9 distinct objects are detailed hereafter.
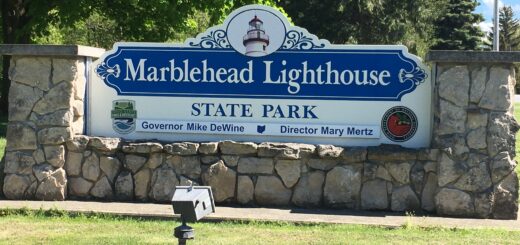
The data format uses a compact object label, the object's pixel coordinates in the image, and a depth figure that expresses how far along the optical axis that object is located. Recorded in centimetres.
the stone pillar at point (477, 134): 717
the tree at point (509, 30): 7738
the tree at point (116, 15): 1806
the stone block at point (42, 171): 790
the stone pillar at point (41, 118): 788
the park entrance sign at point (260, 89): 764
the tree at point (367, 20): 3556
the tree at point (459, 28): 5428
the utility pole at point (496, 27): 2258
